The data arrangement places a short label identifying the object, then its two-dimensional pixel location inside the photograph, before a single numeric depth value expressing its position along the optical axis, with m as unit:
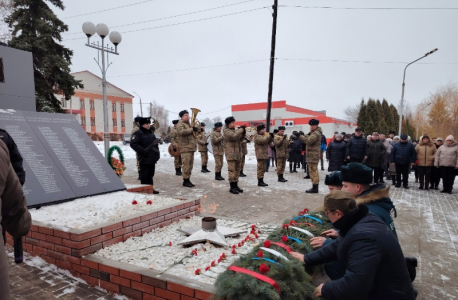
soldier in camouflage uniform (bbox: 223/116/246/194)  7.54
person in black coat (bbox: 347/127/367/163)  9.27
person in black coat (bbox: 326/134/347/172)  9.62
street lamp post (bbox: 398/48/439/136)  19.24
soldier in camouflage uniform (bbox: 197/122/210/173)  11.43
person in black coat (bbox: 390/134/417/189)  9.07
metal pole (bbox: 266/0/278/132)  13.25
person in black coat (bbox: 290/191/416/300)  1.72
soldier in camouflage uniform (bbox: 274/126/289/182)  10.05
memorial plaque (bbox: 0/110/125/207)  4.28
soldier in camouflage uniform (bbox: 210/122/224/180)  10.26
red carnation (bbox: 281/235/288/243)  2.73
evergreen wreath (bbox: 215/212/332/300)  1.92
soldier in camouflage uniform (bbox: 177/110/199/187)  7.68
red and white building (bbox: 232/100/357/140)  35.94
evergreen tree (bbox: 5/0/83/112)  15.66
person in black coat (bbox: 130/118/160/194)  6.22
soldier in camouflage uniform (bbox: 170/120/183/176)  10.39
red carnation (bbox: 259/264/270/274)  2.10
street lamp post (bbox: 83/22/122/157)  9.83
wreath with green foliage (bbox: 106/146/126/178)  6.71
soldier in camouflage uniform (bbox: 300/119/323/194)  7.84
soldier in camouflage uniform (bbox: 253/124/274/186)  8.71
